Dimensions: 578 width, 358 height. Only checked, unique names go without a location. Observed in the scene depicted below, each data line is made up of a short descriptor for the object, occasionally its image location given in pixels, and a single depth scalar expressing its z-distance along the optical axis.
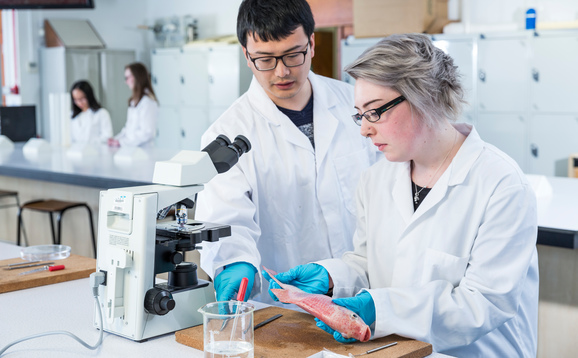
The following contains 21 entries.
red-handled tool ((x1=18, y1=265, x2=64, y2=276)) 1.88
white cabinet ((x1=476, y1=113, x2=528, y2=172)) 5.47
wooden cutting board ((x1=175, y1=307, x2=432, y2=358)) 1.27
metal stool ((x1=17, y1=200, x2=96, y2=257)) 4.05
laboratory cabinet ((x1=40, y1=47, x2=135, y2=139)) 7.91
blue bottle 5.37
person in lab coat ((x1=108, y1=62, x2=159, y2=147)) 6.34
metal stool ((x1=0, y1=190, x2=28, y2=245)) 4.57
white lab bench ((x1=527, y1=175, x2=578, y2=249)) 2.21
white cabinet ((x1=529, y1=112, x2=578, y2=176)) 5.26
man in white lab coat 1.88
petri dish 2.02
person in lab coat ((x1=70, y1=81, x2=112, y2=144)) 6.76
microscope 1.36
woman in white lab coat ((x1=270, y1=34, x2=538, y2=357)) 1.38
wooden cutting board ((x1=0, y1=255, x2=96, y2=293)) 1.76
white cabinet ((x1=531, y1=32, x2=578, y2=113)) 5.11
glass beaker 1.20
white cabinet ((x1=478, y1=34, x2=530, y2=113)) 5.33
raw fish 1.29
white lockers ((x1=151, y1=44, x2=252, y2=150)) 7.38
